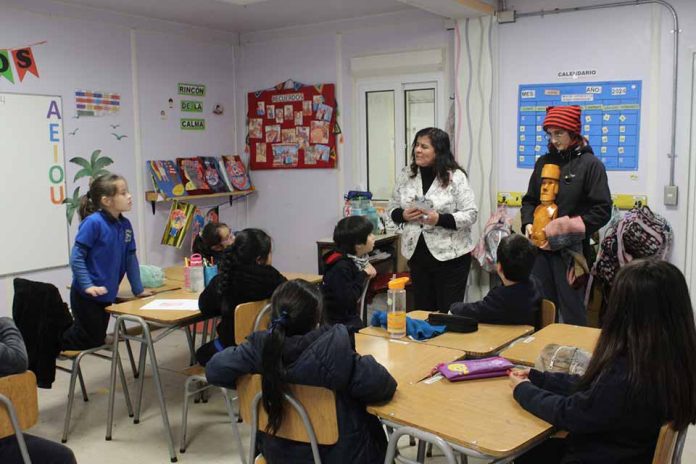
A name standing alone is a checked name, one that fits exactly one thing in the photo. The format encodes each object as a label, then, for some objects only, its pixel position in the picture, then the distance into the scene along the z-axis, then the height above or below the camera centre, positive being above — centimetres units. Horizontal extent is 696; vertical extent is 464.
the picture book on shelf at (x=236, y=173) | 636 -6
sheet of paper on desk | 339 -69
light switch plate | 427 -18
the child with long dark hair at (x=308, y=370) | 198 -60
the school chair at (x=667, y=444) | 168 -69
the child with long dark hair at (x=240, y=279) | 320 -53
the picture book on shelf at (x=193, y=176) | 591 -8
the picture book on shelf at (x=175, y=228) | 580 -51
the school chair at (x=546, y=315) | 293 -64
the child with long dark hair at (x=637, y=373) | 170 -52
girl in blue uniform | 351 -48
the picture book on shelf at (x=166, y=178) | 568 -9
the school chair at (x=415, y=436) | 177 -73
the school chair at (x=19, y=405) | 218 -77
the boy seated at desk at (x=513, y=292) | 281 -52
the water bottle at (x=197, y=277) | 376 -60
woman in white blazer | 376 -31
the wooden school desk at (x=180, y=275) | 403 -67
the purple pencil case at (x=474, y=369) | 221 -66
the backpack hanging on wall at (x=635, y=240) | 420 -46
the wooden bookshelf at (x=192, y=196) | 564 -25
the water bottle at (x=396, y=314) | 272 -59
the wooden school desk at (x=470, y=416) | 177 -70
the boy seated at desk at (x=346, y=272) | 323 -50
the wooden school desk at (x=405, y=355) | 230 -68
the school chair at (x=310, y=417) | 201 -74
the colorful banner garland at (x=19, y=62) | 461 +72
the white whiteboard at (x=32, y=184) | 465 -11
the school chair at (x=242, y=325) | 309 -72
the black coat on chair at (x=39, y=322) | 325 -74
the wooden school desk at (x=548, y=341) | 241 -67
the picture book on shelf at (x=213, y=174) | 614 -6
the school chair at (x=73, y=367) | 346 -101
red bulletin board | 598 +36
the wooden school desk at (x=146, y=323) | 325 -74
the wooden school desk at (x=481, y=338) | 255 -67
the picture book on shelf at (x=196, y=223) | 595 -49
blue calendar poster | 439 +34
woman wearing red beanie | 361 -16
